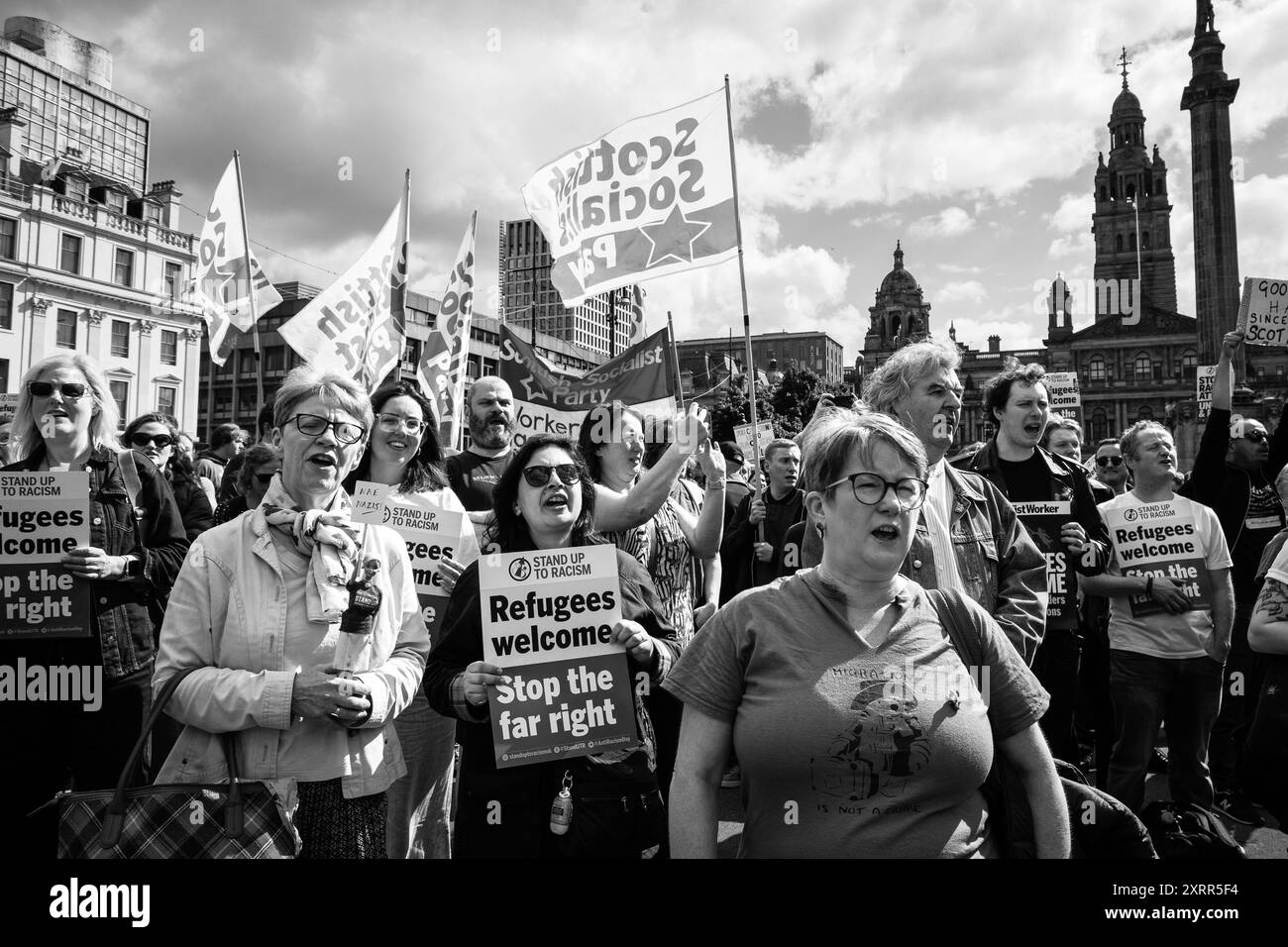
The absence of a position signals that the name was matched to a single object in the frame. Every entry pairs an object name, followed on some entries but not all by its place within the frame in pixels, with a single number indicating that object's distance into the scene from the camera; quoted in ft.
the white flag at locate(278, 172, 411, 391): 24.26
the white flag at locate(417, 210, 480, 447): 25.70
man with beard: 16.16
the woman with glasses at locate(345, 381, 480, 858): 12.76
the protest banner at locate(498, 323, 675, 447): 19.33
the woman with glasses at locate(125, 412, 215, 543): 16.39
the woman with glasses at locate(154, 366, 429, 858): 8.43
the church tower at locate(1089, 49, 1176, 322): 344.47
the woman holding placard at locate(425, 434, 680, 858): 9.36
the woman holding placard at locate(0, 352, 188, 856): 11.93
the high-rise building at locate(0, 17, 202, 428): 127.54
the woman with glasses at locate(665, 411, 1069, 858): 6.88
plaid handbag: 7.38
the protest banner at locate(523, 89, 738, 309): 19.93
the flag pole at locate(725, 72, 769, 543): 17.28
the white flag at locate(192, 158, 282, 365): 28.58
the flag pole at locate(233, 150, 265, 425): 28.41
